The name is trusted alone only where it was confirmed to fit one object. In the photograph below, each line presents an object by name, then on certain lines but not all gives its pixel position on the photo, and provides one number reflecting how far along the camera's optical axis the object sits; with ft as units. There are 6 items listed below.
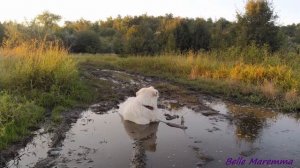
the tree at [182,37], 68.74
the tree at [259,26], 52.70
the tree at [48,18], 165.62
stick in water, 23.00
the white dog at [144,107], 23.11
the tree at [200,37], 69.00
